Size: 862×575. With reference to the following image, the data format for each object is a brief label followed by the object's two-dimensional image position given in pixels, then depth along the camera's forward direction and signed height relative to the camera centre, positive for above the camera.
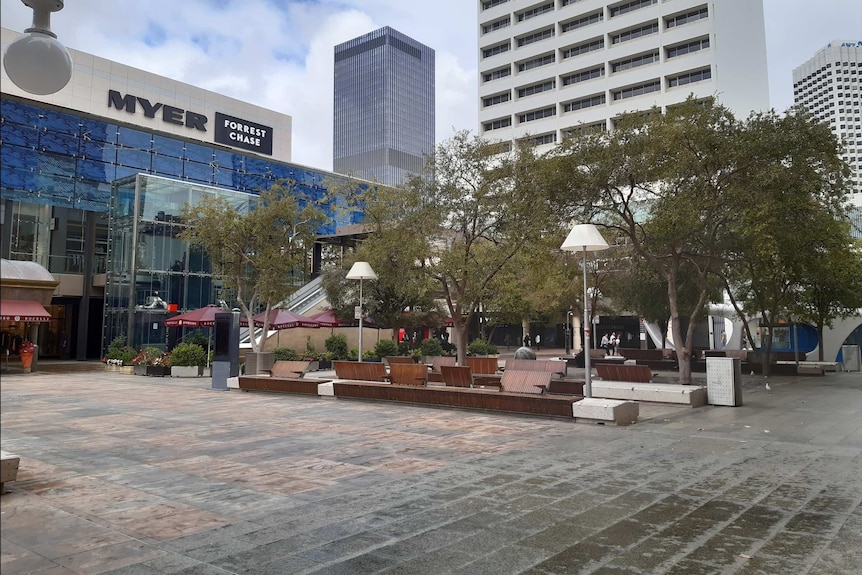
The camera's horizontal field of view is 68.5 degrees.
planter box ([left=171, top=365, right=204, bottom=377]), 25.44 -1.22
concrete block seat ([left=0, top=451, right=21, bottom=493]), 6.42 -1.30
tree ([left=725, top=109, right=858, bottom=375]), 15.17 +3.75
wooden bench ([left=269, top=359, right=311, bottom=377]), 18.58 -0.83
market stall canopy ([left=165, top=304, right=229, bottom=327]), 25.75 +0.89
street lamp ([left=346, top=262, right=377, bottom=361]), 19.11 +2.10
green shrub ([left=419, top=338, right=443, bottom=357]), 31.55 -0.38
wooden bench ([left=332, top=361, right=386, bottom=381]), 16.72 -0.80
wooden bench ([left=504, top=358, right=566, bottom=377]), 16.55 -0.65
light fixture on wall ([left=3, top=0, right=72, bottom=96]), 2.92 +1.34
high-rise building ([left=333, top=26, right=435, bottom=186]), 147.75 +59.18
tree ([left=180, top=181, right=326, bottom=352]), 24.84 +4.10
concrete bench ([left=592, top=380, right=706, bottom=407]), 14.82 -1.26
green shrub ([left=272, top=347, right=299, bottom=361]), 26.22 -0.57
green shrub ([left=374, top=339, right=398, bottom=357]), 29.56 -0.36
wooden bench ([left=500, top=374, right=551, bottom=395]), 14.02 -0.90
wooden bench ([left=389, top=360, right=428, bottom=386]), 16.11 -0.84
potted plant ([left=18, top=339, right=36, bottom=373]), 25.46 -0.52
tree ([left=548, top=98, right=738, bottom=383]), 15.69 +4.34
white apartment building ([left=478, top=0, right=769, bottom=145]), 65.81 +31.80
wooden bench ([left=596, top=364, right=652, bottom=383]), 16.73 -0.86
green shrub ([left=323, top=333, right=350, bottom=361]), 28.36 -0.30
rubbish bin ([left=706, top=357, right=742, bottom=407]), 14.81 -0.97
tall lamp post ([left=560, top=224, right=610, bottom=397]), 12.77 +2.01
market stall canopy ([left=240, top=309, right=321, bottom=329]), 26.89 +0.87
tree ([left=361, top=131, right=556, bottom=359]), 19.20 +3.89
